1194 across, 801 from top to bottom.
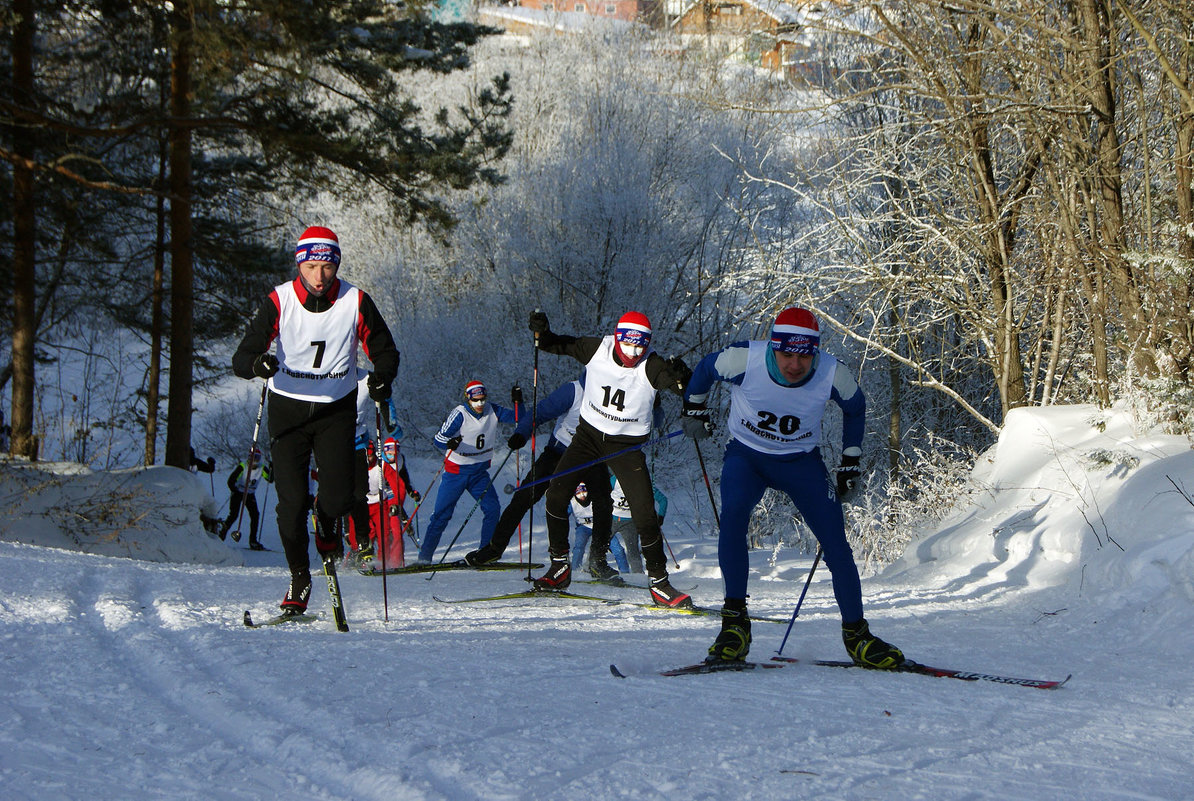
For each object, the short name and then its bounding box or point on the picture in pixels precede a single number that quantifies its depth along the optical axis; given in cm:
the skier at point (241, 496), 3494
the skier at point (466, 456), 2220
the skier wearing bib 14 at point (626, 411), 1480
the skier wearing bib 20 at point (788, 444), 973
